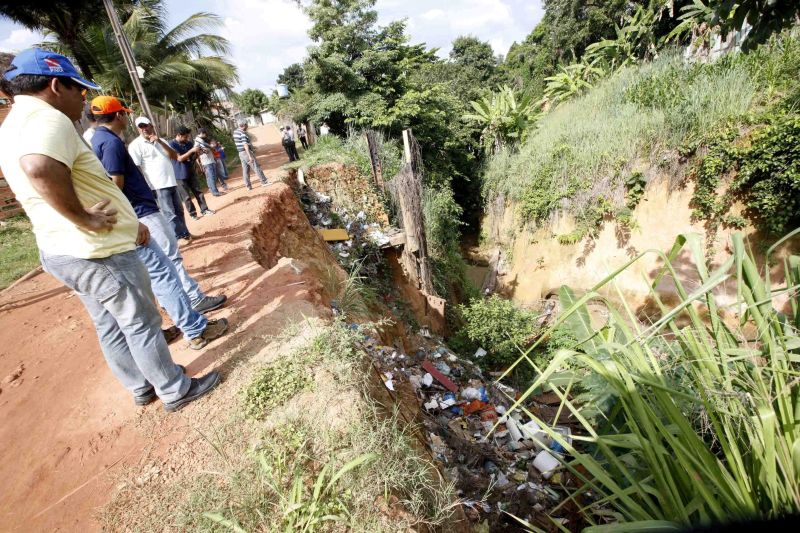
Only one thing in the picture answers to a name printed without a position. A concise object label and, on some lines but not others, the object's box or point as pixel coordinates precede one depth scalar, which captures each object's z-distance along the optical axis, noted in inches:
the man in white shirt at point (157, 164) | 152.4
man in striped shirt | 270.7
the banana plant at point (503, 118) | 430.3
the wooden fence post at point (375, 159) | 288.8
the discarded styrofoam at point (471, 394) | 157.8
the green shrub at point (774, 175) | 203.3
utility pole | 219.6
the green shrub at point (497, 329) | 230.8
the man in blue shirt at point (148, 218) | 97.0
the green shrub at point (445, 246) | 316.5
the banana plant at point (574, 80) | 436.1
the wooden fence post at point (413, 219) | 232.4
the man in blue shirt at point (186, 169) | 213.5
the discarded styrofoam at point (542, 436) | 133.2
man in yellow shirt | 57.6
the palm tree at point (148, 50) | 310.0
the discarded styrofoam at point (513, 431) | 134.0
